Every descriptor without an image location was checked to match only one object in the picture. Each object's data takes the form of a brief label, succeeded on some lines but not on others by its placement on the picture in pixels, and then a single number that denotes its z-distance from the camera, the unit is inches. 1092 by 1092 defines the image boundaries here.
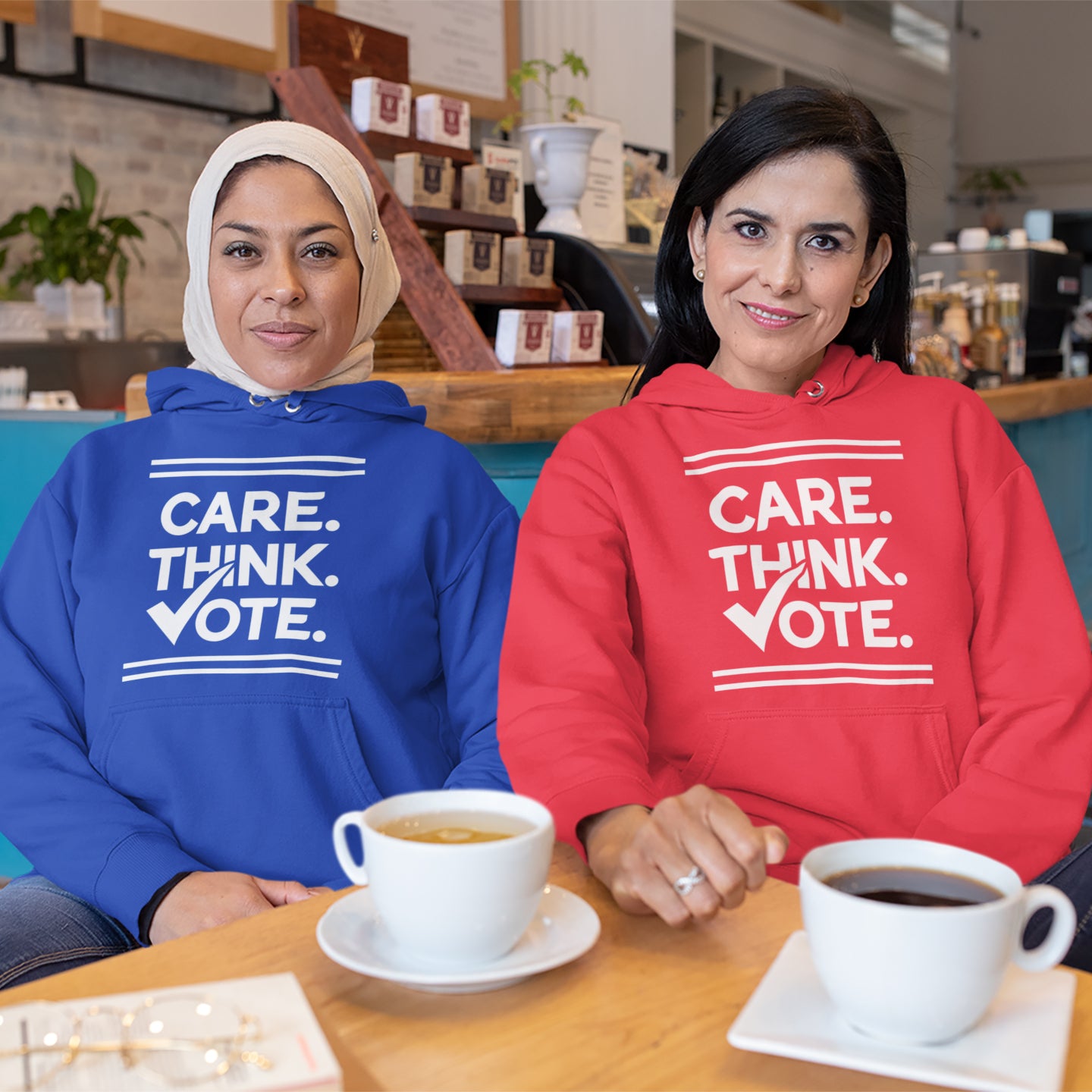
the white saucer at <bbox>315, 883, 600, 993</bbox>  25.7
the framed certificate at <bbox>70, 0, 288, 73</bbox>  160.2
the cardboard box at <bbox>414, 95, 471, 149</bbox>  91.3
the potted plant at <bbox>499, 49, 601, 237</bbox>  106.8
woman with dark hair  43.1
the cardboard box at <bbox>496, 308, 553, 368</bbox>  85.7
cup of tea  24.8
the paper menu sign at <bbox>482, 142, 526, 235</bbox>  95.4
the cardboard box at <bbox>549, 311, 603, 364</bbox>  89.4
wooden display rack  70.9
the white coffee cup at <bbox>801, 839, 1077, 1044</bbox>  22.0
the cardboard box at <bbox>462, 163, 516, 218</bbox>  92.5
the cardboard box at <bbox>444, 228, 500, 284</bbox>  87.4
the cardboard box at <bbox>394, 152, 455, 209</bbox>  86.6
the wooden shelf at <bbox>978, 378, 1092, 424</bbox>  109.3
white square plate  22.5
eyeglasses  21.6
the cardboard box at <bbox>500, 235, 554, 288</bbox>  92.4
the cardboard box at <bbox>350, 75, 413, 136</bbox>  86.4
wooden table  23.4
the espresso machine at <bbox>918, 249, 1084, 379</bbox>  174.6
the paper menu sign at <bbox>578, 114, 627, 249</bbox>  117.0
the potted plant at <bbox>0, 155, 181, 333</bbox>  165.3
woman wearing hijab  48.1
